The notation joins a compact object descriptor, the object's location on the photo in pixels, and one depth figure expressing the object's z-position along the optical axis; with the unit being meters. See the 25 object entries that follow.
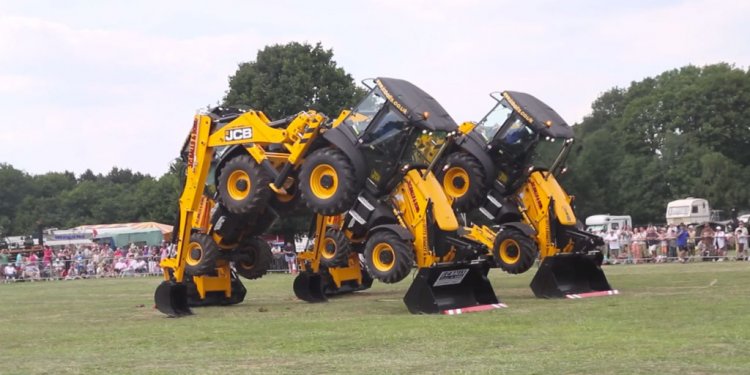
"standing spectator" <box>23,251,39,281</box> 49.22
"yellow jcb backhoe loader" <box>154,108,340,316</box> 20.64
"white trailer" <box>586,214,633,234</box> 66.46
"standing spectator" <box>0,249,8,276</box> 49.34
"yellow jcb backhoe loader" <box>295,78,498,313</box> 18.75
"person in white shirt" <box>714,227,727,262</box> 40.97
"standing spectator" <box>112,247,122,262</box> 50.25
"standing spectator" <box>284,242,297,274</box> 46.31
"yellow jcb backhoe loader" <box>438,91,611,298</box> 23.12
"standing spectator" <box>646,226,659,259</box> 43.31
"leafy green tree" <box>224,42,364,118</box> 55.88
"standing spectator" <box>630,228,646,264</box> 43.47
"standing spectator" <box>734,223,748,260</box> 40.28
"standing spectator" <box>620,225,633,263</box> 43.91
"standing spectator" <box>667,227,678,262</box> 42.84
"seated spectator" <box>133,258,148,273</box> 49.62
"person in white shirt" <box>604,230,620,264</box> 44.22
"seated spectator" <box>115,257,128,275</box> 49.56
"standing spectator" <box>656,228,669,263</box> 42.75
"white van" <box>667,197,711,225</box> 70.75
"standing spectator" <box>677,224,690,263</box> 41.74
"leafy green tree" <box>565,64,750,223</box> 81.25
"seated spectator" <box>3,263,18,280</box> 48.97
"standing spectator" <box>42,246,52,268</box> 49.88
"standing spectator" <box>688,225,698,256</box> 42.41
